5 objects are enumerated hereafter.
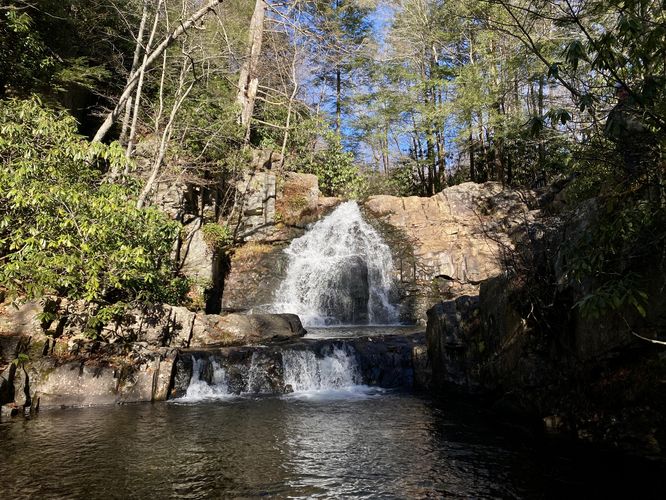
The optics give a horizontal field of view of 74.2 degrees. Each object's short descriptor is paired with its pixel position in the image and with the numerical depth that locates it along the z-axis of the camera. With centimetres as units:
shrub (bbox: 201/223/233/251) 1559
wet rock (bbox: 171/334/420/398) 891
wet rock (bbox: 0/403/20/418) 710
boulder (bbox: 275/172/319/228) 1911
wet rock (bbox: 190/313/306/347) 1075
